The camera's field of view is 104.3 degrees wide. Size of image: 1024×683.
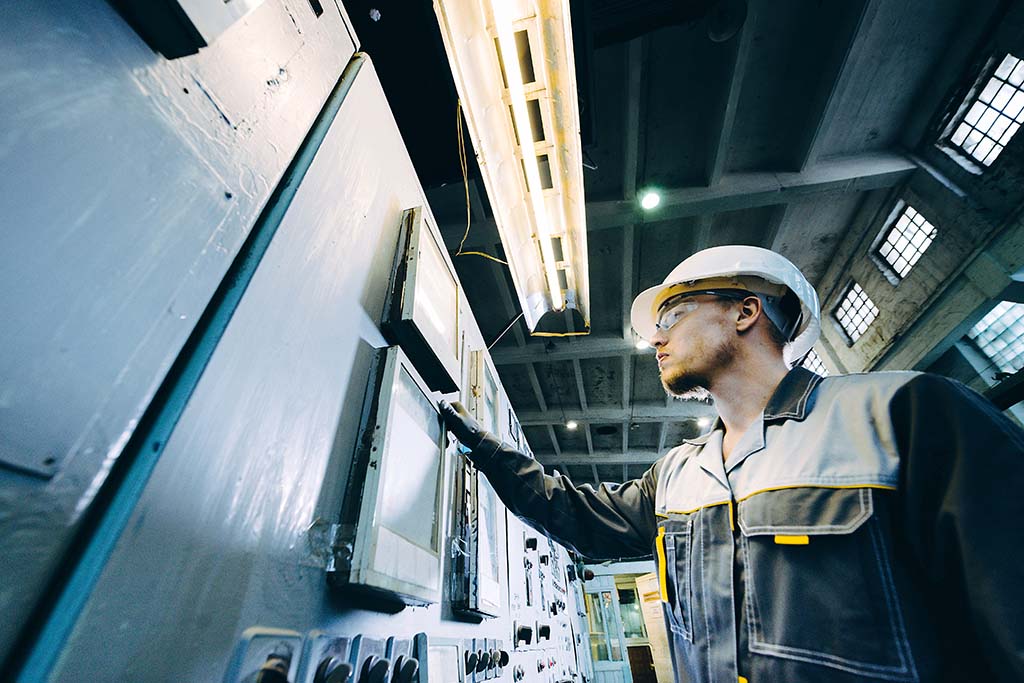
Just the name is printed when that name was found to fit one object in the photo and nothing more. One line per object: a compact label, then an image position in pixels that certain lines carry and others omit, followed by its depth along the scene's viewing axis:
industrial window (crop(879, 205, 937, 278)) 4.21
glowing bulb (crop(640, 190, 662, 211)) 3.93
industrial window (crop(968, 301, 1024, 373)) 3.82
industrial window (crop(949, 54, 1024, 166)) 3.39
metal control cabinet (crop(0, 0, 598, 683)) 0.45
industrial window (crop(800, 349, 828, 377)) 5.96
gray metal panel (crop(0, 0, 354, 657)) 0.40
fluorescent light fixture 1.42
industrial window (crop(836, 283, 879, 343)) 5.08
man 0.75
